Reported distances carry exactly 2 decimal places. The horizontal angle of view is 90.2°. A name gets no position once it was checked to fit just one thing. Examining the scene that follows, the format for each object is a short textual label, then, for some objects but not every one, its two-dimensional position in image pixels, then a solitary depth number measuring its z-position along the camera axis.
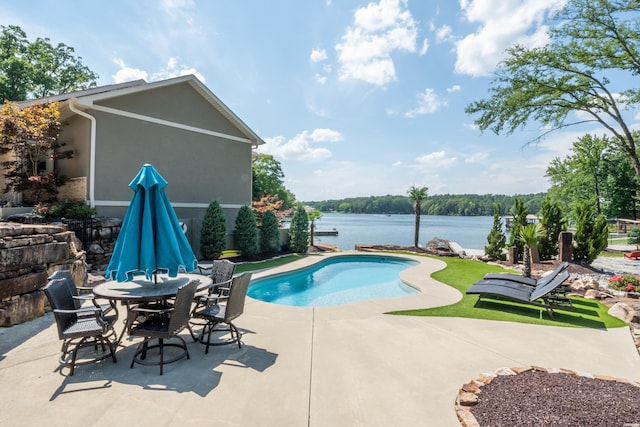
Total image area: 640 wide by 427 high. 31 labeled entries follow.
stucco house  11.10
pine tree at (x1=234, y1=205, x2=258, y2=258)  14.30
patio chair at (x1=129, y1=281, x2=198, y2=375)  3.99
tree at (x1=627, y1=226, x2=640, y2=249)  21.67
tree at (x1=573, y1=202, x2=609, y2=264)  12.41
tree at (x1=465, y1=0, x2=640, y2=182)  11.88
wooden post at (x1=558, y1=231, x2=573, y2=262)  12.37
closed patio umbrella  4.46
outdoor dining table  4.24
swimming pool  9.56
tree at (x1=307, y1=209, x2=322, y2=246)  19.75
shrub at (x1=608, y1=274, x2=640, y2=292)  8.62
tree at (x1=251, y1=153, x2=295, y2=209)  28.46
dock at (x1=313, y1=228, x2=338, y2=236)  47.17
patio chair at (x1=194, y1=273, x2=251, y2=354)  4.58
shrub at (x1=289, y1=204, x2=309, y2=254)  16.61
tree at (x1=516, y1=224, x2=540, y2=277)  9.42
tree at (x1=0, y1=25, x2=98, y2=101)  23.02
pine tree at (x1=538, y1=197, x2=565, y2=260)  13.51
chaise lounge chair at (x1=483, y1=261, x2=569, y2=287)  7.22
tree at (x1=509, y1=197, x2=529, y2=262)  13.80
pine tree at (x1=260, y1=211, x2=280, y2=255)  15.51
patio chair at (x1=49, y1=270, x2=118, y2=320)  4.38
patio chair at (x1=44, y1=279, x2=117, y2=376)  3.89
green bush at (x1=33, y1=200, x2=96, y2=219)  10.01
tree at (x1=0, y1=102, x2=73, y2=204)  10.30
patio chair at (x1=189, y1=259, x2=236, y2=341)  5.56
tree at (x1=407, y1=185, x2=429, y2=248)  20.64
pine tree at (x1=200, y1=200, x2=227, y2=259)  13.05
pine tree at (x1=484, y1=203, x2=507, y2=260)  15.21
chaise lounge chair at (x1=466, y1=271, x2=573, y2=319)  6.75
